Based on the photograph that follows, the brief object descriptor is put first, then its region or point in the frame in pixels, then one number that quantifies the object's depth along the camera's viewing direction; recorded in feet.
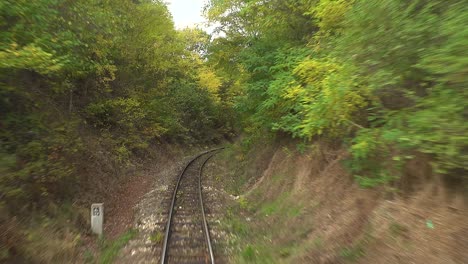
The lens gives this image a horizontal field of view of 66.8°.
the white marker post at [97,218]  31.32
